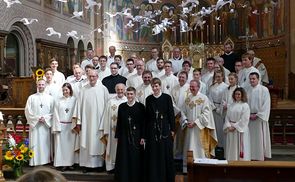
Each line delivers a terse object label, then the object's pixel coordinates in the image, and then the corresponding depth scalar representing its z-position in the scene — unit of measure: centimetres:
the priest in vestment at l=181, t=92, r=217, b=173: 733
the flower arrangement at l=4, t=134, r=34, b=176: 718
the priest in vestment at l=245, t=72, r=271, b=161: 755
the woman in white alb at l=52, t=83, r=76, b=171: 785
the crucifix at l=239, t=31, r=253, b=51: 2132
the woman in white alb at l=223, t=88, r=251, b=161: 718
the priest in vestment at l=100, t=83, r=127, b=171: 755
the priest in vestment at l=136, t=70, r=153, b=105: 794
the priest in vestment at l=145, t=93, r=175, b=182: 672
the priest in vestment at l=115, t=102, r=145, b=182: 686
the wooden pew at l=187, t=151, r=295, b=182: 396
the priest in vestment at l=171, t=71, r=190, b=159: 781
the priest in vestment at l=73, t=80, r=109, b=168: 773
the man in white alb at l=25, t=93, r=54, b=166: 791
